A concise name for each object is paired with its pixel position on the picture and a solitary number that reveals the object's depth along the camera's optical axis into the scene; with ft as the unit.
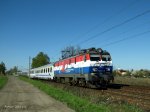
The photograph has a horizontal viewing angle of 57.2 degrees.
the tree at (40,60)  206.39
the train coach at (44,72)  74.47
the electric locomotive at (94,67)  40.42
